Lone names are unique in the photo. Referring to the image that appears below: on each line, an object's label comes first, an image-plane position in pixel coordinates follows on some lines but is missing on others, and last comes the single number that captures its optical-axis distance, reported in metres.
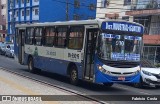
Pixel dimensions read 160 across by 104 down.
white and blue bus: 14.78
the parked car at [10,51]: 39.44
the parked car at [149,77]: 17.61
